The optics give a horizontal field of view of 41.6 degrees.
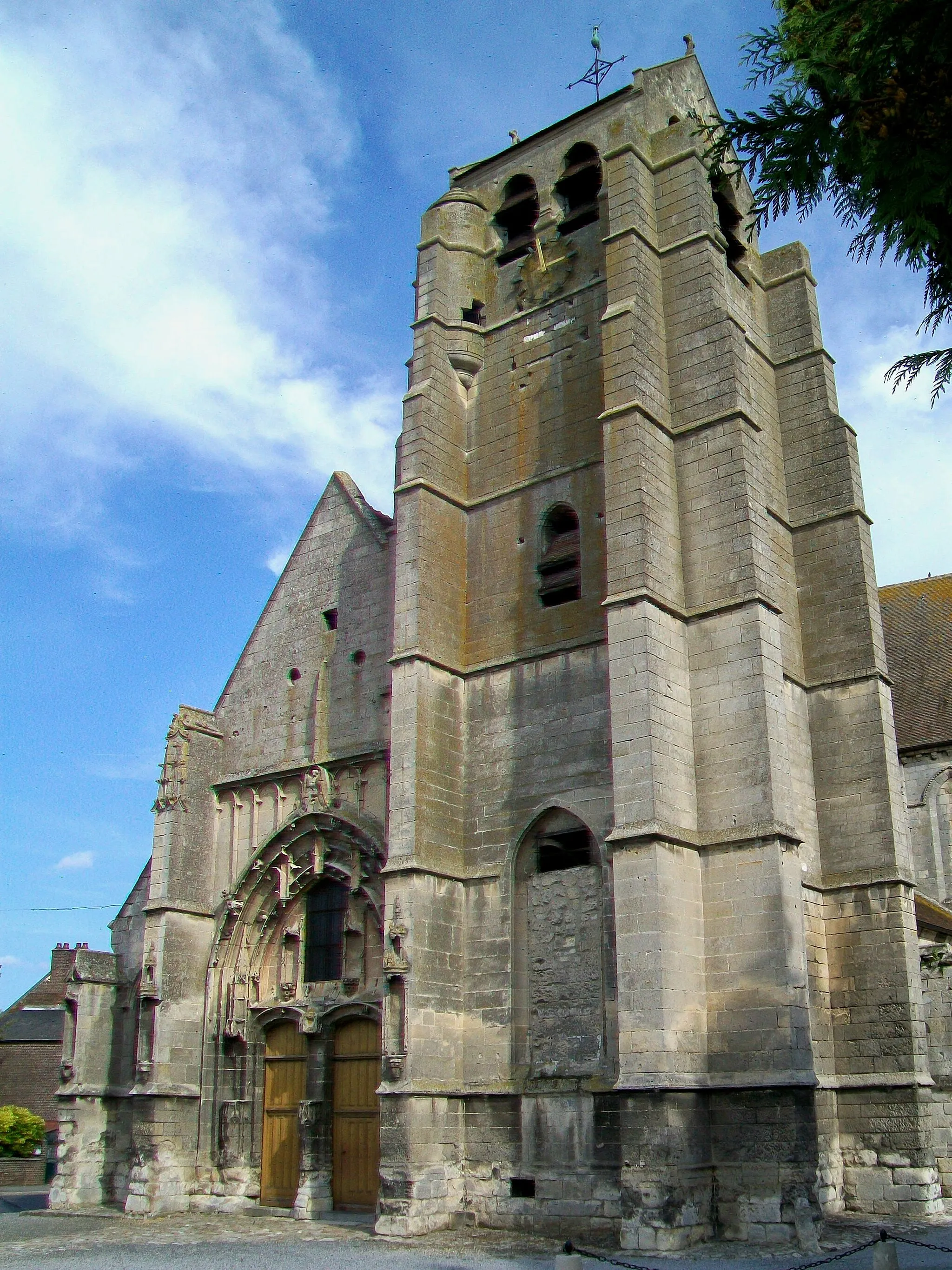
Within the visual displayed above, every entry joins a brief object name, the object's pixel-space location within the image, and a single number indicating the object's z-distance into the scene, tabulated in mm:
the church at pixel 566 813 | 13156
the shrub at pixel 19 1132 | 27953
